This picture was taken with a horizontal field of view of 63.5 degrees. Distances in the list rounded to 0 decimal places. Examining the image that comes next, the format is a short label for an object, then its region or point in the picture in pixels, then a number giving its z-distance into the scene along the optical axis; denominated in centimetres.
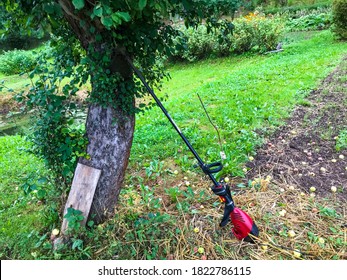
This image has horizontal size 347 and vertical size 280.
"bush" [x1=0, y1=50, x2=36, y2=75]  1273
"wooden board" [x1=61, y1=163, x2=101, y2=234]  202
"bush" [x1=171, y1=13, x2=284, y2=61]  979
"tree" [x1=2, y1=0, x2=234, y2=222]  182
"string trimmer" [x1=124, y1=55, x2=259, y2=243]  191
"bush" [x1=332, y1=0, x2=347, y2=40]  883
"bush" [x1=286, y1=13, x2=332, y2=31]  1280
